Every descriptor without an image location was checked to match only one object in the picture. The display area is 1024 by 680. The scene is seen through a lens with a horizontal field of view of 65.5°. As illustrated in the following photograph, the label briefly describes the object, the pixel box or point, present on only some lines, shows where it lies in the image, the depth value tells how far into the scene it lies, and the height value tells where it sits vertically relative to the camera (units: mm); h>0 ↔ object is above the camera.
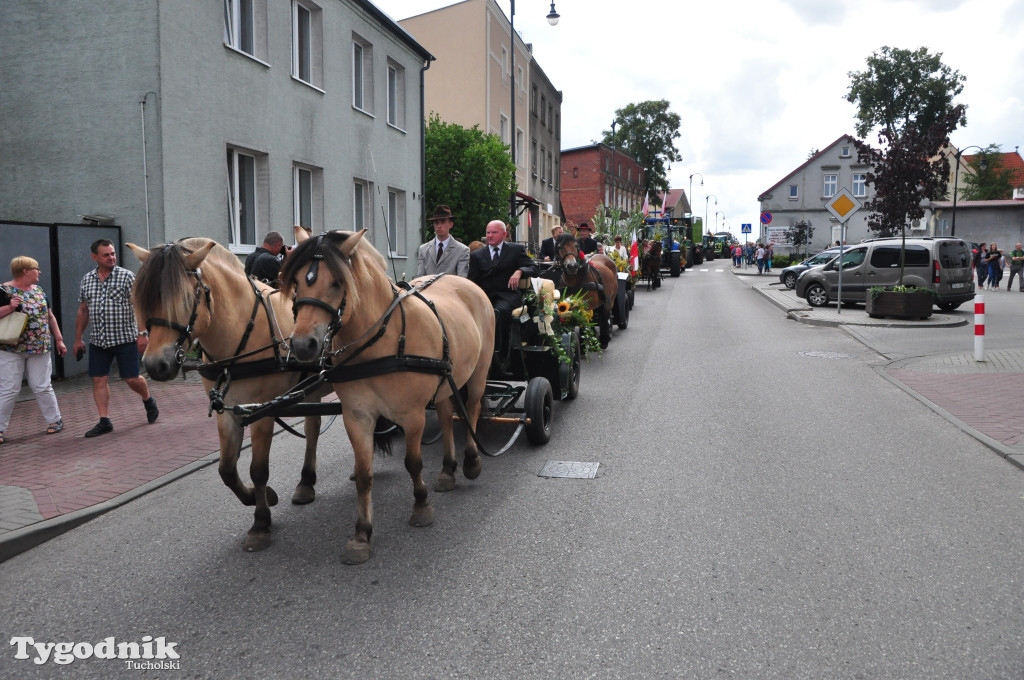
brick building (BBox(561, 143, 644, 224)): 64875 +6487
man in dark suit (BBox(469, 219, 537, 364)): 7266 -95
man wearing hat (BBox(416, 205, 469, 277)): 7328 +49
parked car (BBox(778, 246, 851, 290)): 27180 -279
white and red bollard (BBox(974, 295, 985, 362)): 11531 -1055
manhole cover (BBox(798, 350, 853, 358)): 12758 -1524
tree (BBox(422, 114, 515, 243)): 22828 +2339
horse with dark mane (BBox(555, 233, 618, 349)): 11375 -304
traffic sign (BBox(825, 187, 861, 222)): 18797 +1288
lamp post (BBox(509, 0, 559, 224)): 23519 +7160
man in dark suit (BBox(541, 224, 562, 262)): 13389 +193
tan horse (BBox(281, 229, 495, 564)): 3838 -457
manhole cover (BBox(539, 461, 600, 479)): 6023 -1627
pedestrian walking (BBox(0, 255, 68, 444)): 7188 -817
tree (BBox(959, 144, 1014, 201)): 69438 +6970
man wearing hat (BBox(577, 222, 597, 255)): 15830 +359
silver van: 19094 -267
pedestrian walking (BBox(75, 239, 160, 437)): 7629 -667
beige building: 31641 +7844
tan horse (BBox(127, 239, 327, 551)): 3869 -378
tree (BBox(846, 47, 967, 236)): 28719 +3324
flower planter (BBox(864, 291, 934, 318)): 17203 -958
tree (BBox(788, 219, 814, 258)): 54812 +1868
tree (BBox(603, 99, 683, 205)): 74000 +11391
